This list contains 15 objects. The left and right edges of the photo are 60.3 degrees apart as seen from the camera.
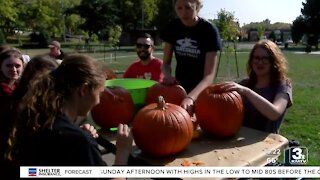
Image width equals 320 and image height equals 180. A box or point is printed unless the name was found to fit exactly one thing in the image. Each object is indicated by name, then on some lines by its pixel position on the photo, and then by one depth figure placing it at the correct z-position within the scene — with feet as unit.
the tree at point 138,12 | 145.39
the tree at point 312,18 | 155.69
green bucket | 7.22
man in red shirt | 10.87
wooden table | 4.95
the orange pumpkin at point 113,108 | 6.60
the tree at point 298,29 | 160.16
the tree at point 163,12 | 146.60
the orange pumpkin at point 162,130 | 5.17
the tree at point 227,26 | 49.11
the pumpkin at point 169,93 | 6.68
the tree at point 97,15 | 140.35
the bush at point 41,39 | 119.33
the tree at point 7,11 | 95.79
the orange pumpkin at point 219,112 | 5.94
